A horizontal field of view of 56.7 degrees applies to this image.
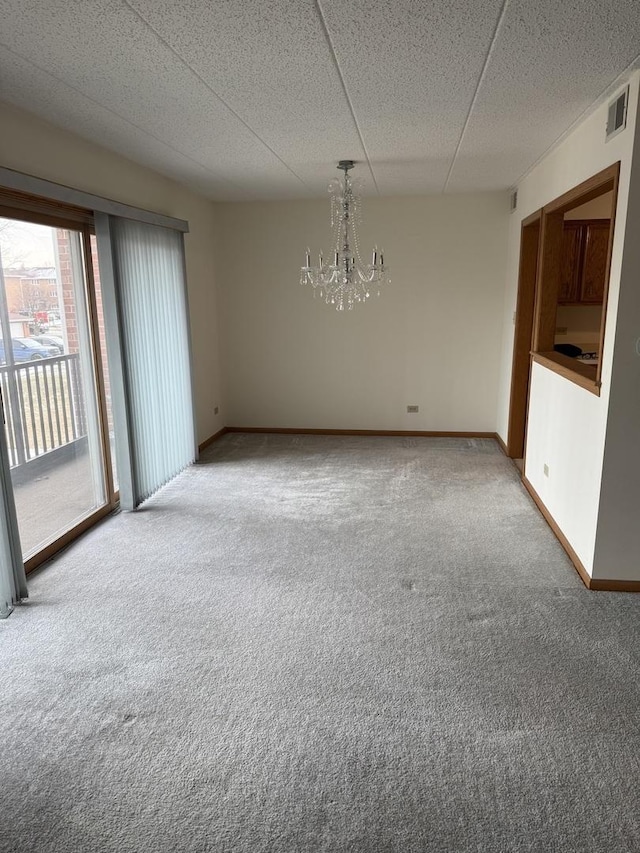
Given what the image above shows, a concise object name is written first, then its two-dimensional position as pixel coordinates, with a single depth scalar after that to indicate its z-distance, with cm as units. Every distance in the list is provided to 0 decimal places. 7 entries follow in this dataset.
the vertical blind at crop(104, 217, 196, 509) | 417
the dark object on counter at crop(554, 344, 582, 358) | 527
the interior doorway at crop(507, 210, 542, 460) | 510
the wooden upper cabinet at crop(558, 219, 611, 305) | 554
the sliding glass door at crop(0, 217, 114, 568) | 347
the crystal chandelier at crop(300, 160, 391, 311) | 598
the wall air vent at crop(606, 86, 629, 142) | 275
